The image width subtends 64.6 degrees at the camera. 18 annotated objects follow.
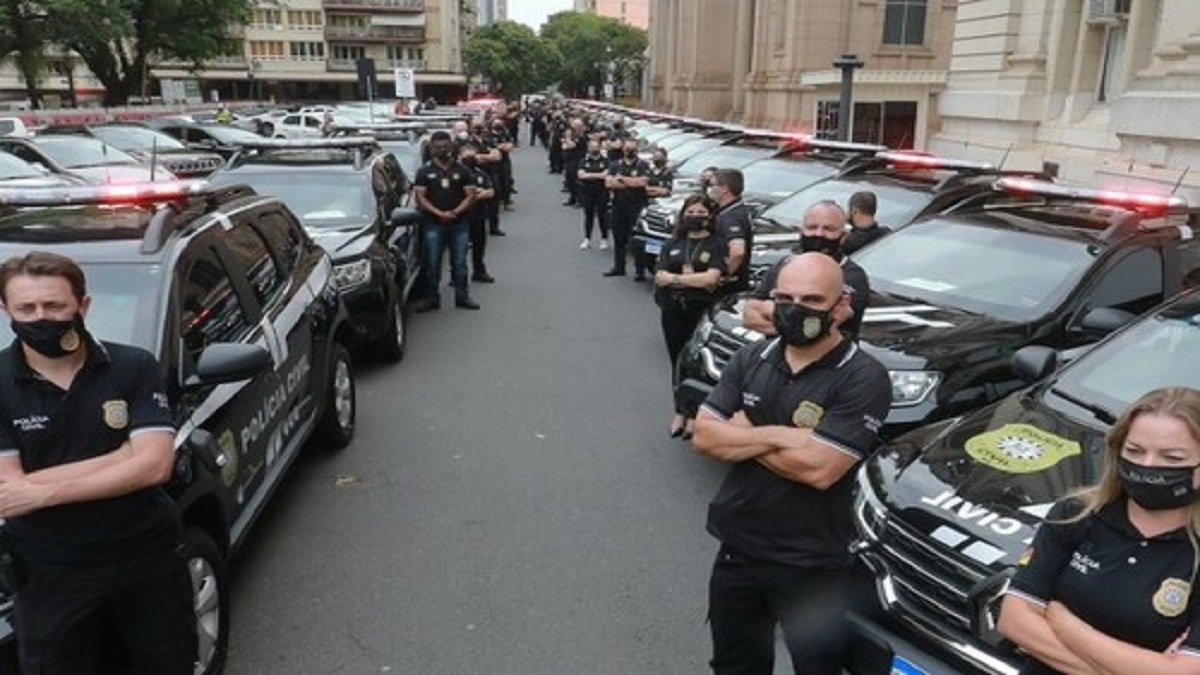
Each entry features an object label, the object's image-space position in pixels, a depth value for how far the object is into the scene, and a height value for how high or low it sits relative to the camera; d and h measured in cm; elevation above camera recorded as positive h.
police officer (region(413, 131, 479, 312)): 931 -119
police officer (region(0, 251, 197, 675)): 263 -106
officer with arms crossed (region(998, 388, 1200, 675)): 207 -103
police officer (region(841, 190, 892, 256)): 689 -96
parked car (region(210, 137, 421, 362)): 734 -110
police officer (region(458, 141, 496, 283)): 1030 -152
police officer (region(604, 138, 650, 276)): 1124 -126
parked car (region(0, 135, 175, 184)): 1498 -131
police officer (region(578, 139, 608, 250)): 1353 -151
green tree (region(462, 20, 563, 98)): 9469 +272
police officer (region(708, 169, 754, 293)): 606 -82
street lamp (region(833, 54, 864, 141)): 1627 +4
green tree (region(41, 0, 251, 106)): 3775 +165
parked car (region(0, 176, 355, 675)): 350 -102
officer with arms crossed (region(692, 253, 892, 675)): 278 -107
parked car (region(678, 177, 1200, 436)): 478 -110
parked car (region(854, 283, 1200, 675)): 286 -130
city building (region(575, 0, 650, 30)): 16262 +1298
